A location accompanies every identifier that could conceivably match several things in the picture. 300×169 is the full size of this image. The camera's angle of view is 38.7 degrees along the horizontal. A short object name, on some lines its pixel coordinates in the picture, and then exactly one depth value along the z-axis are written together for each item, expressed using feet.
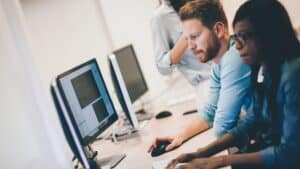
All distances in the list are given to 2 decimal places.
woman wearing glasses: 4.89
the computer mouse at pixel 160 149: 6.64
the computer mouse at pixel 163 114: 9.39
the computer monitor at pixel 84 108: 5.82
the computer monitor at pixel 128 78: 8.09
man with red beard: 5.96
